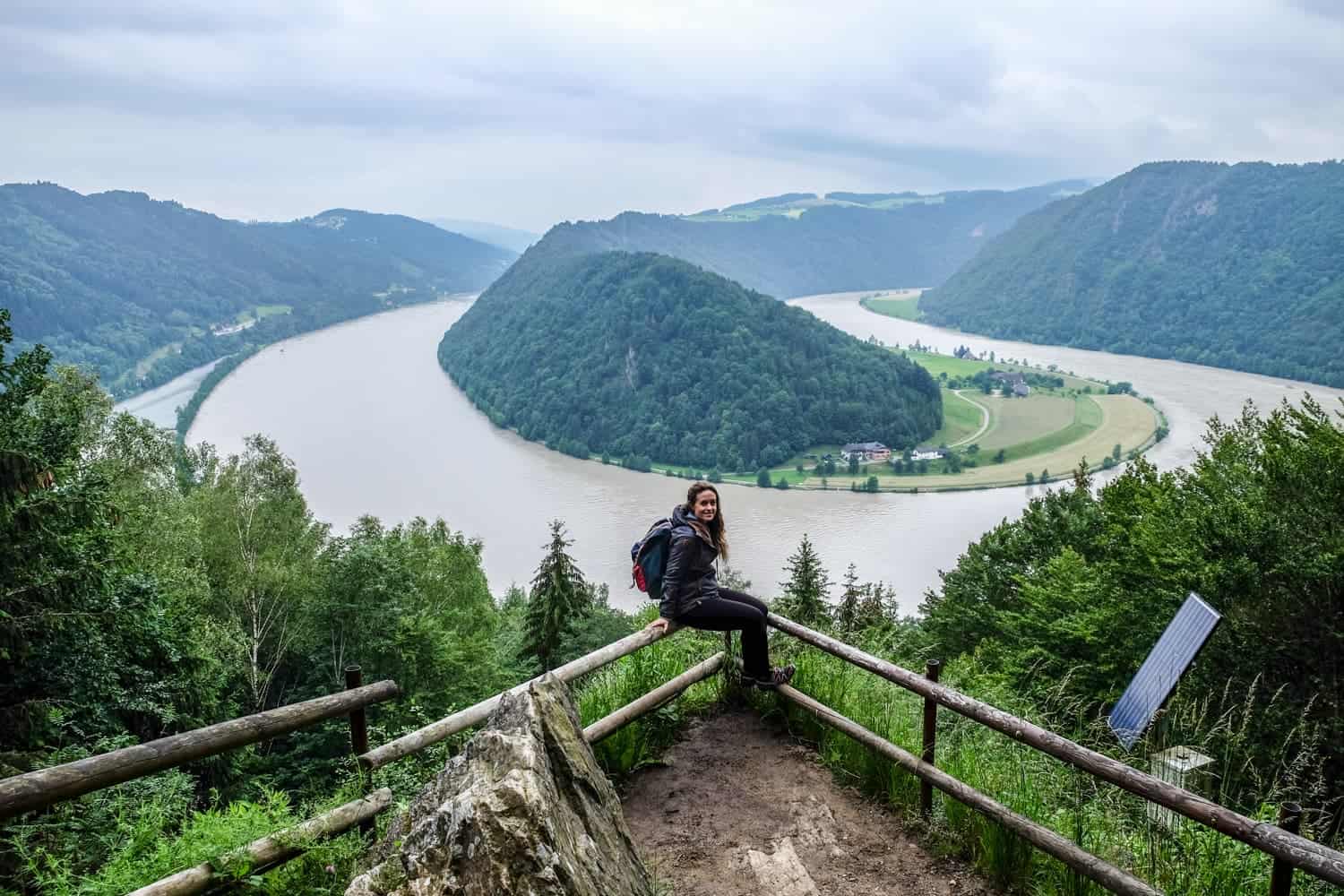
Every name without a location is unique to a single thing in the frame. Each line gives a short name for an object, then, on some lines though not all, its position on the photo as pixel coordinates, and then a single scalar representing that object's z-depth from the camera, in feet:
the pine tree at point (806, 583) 76.18
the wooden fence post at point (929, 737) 14.23
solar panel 19.76
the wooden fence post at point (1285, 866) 9.27
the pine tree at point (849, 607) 82.73
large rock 7.45
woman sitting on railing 16.06
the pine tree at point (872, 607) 77.92
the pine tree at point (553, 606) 82.89
